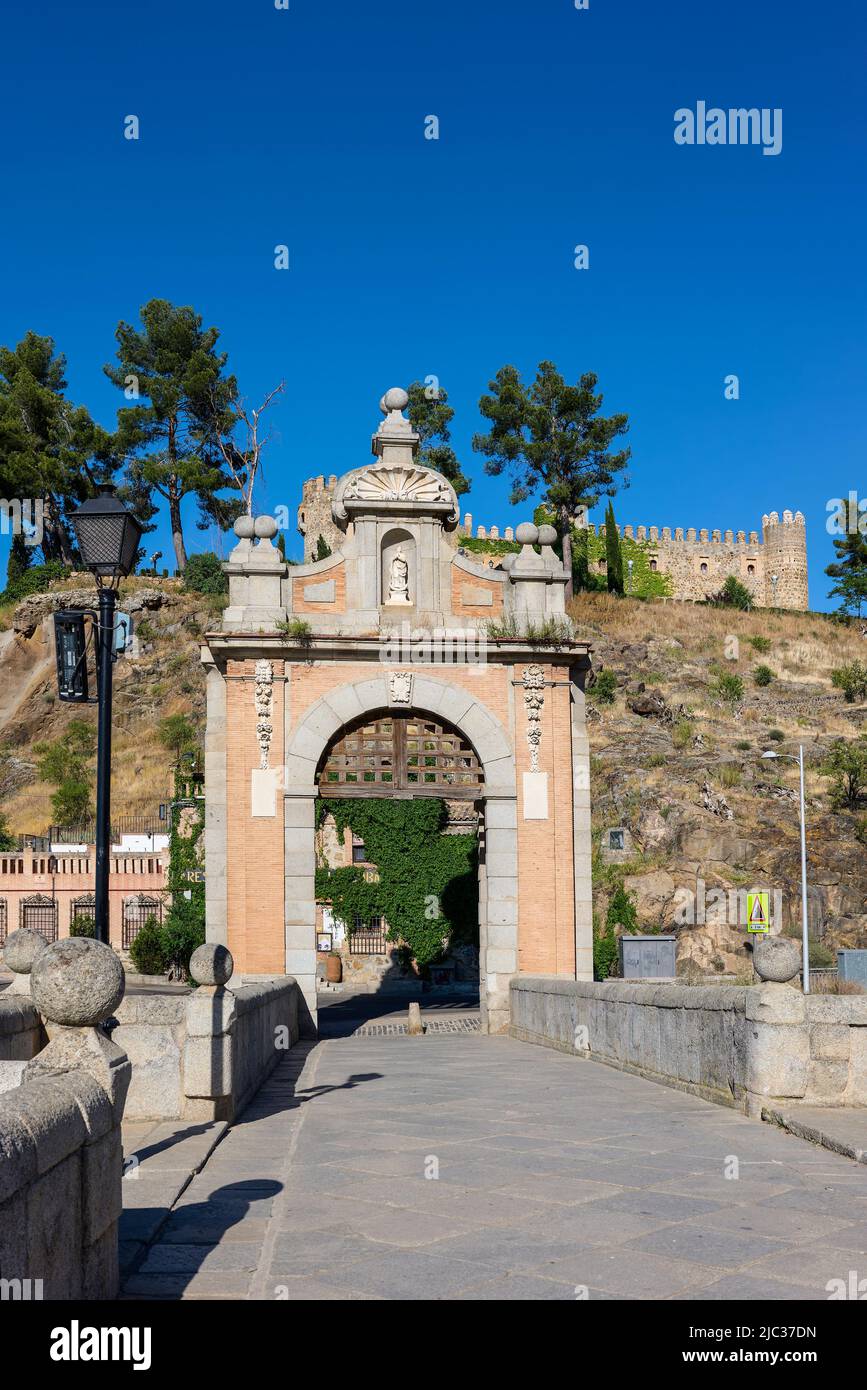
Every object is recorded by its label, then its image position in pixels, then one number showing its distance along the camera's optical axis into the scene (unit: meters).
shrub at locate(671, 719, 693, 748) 45.75
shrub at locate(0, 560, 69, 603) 58.34
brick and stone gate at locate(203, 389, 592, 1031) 17.73
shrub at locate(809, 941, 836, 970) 33.02
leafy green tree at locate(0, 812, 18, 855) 45.45
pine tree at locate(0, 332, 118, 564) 55.22
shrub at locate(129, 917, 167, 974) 38.50
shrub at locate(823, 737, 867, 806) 40.97
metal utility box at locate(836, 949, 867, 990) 23.61
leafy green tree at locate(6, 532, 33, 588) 60.22
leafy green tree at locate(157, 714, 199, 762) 52.19
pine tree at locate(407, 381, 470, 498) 58.62
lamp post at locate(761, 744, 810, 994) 24.86
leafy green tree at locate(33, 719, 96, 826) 48.34
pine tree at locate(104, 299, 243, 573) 55.94
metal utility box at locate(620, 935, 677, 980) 23.66
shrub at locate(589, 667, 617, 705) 49.81
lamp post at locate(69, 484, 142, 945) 8.42
